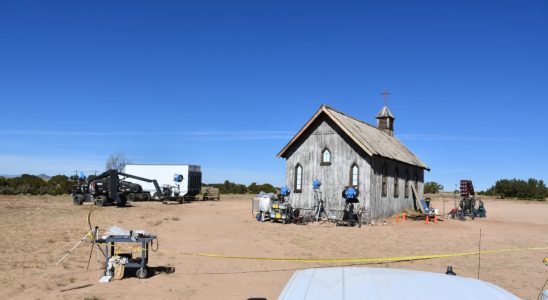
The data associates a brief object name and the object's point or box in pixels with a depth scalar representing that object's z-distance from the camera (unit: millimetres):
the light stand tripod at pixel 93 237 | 11348
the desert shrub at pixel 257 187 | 75744
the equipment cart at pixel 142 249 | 11258
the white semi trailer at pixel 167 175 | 42906
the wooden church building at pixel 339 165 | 25969
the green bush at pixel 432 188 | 86975
